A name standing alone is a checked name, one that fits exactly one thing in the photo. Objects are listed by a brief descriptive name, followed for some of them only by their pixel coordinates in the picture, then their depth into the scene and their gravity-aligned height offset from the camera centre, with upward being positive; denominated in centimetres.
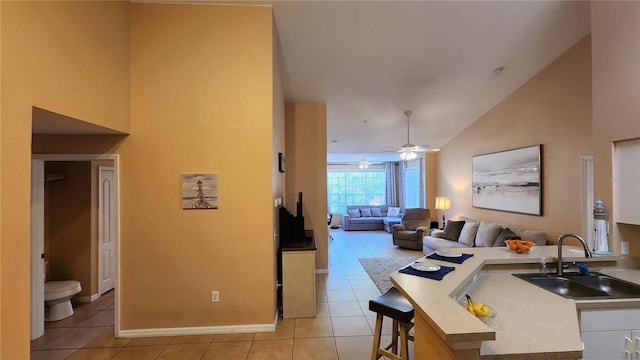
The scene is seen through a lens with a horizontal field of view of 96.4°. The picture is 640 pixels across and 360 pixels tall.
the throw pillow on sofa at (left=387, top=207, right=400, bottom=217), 1046 -102
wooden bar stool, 200 -95
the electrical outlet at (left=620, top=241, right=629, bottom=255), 239 -54
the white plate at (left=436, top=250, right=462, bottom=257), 232 -58
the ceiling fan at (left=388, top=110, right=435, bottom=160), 520 +65
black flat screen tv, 392 -60
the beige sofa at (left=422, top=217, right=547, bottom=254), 457 -93
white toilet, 330 -132
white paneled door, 397 -61
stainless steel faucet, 214 -56
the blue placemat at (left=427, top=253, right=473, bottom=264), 221 -59
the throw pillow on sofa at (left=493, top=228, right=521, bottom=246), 465 -86
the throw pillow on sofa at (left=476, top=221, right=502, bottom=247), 497 -89
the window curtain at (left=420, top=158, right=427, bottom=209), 875 -9
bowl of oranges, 238 -53
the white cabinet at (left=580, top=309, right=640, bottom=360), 162 -86
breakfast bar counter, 118 -69
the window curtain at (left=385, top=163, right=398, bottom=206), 1131 -3
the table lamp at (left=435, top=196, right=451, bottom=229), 719 -48
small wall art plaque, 298 -7
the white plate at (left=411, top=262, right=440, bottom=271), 195 -58
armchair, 705 -117
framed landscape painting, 464 +6
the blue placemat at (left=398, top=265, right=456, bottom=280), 183 -59
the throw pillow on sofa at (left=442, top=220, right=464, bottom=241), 604 -99
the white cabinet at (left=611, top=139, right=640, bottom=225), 224 +1
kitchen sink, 188 -71
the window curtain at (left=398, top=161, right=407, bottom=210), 1100 +4
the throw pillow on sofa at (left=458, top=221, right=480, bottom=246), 552 -98
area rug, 446 -156
